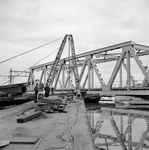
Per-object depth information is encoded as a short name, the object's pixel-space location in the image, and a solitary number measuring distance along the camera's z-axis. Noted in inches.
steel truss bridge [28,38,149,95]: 949.2
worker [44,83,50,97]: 777.4
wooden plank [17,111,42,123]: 304.0
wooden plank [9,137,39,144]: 186.6
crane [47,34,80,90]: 1334.6
